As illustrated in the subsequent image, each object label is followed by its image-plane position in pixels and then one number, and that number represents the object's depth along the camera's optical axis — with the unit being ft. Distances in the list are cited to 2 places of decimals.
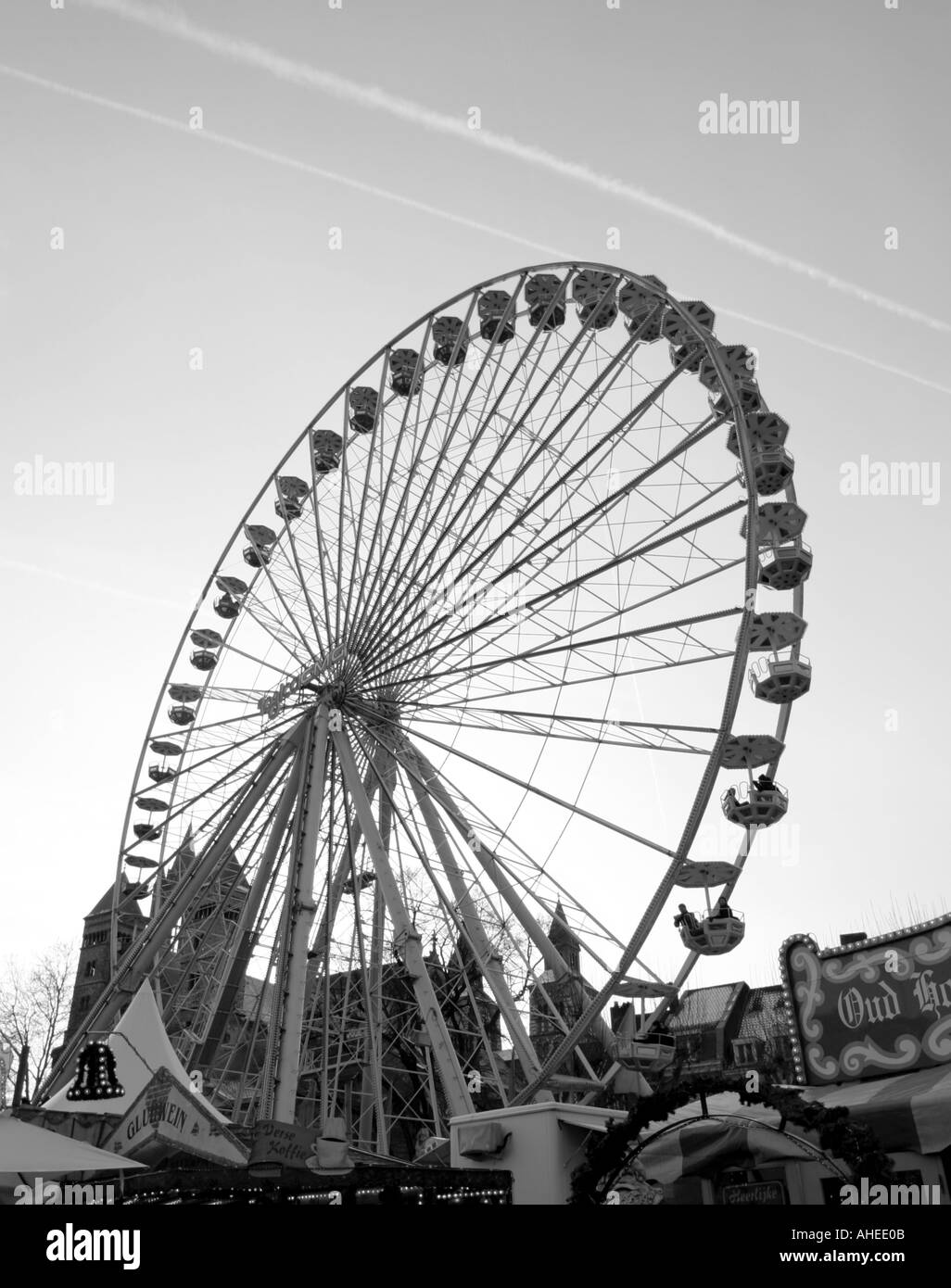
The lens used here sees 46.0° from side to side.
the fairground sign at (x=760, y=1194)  42.80
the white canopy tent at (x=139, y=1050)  58.09
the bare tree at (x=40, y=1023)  188.85
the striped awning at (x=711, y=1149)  40.60
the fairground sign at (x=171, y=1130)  48.37
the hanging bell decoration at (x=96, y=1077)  51.01
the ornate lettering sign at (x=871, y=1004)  41.42
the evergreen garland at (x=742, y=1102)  31.14
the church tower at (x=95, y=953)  231.09
